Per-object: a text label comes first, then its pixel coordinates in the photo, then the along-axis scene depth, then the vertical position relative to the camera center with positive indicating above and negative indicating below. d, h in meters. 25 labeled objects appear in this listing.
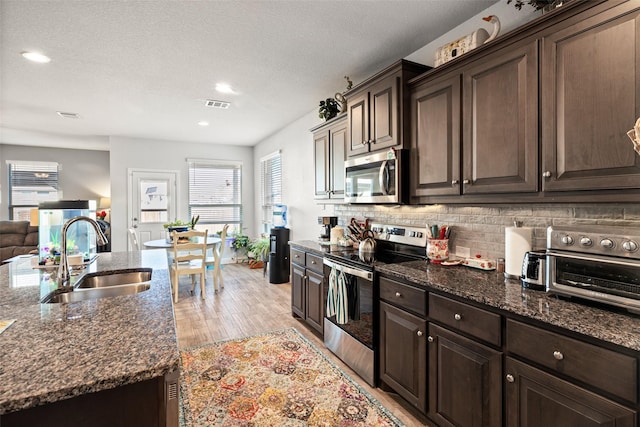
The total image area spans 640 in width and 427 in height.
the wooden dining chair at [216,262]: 4.86 -0.79
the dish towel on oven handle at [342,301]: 2.58 -0.74
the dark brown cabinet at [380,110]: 2.42 +0.83
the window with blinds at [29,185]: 6.77 +0.60
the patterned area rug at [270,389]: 2.02 -1.30
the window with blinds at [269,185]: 6.06 +0.53
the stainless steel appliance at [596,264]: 1.21 -0.23
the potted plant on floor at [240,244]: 7.10 -0.73
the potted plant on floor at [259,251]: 6.17 -0.82
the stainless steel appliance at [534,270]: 1.55 -0.30
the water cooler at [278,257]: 5.32 -0.78
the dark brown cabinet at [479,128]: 1.66 +0.49
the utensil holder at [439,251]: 2.34 -0.31
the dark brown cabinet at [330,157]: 3.32 +0.59
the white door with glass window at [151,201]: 6.42 +0.22
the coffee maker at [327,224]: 3.92 -0.17
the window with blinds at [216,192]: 6.98 +0.43
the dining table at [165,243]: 4.64 -0.48
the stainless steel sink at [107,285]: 1.73 -0.46
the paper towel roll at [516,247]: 1.79 -0.22
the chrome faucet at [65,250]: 1.70 -0.20
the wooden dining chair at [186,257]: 4.30 -0.64
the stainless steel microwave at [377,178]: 2.43 +0.27
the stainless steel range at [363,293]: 2.29 -0.64
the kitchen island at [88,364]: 0.80 -0.43
